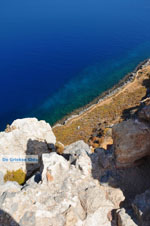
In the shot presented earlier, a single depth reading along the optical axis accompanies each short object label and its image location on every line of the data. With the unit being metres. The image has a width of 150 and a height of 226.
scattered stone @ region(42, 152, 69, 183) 13.13
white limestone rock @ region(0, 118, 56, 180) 19.46
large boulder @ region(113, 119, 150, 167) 12.84
